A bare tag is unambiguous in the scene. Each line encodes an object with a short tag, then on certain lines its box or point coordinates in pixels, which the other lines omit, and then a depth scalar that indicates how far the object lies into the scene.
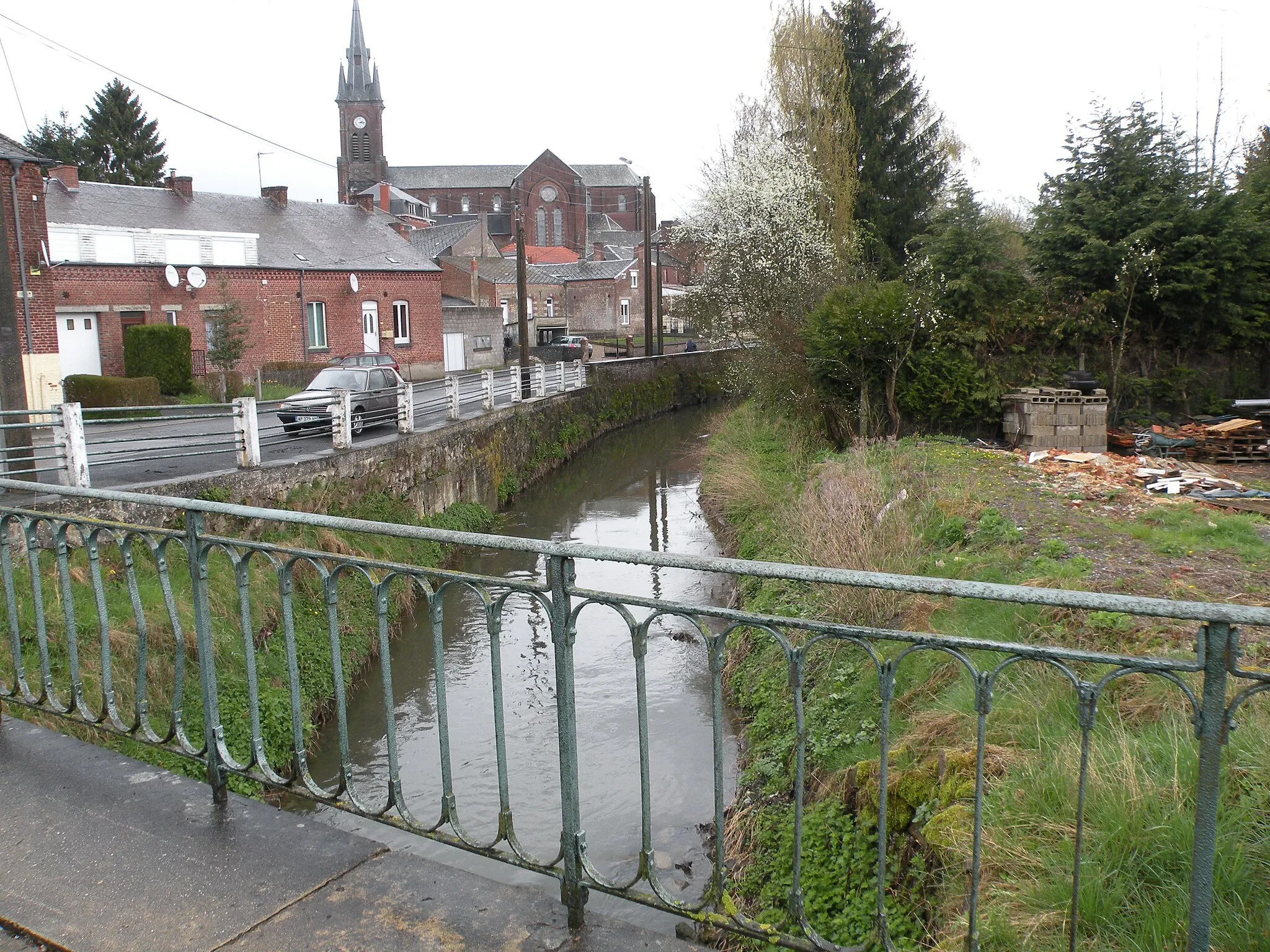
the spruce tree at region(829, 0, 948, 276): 25.39
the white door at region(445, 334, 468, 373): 39.59
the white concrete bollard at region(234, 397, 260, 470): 11.16
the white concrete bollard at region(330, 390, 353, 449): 13.23
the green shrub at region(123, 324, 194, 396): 25.25
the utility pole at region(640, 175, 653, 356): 37.34
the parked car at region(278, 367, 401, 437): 15.05
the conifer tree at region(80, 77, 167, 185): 50.78
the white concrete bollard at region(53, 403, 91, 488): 9.23
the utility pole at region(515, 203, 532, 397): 26.95
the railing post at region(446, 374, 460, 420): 17.53
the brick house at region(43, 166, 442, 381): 27.00
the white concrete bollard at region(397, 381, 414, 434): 15.45
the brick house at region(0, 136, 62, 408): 19.52
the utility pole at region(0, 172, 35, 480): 9.15
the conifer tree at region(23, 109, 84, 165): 50.06
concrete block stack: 12.98
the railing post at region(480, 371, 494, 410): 20.14
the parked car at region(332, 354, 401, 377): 23.08
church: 78.56
